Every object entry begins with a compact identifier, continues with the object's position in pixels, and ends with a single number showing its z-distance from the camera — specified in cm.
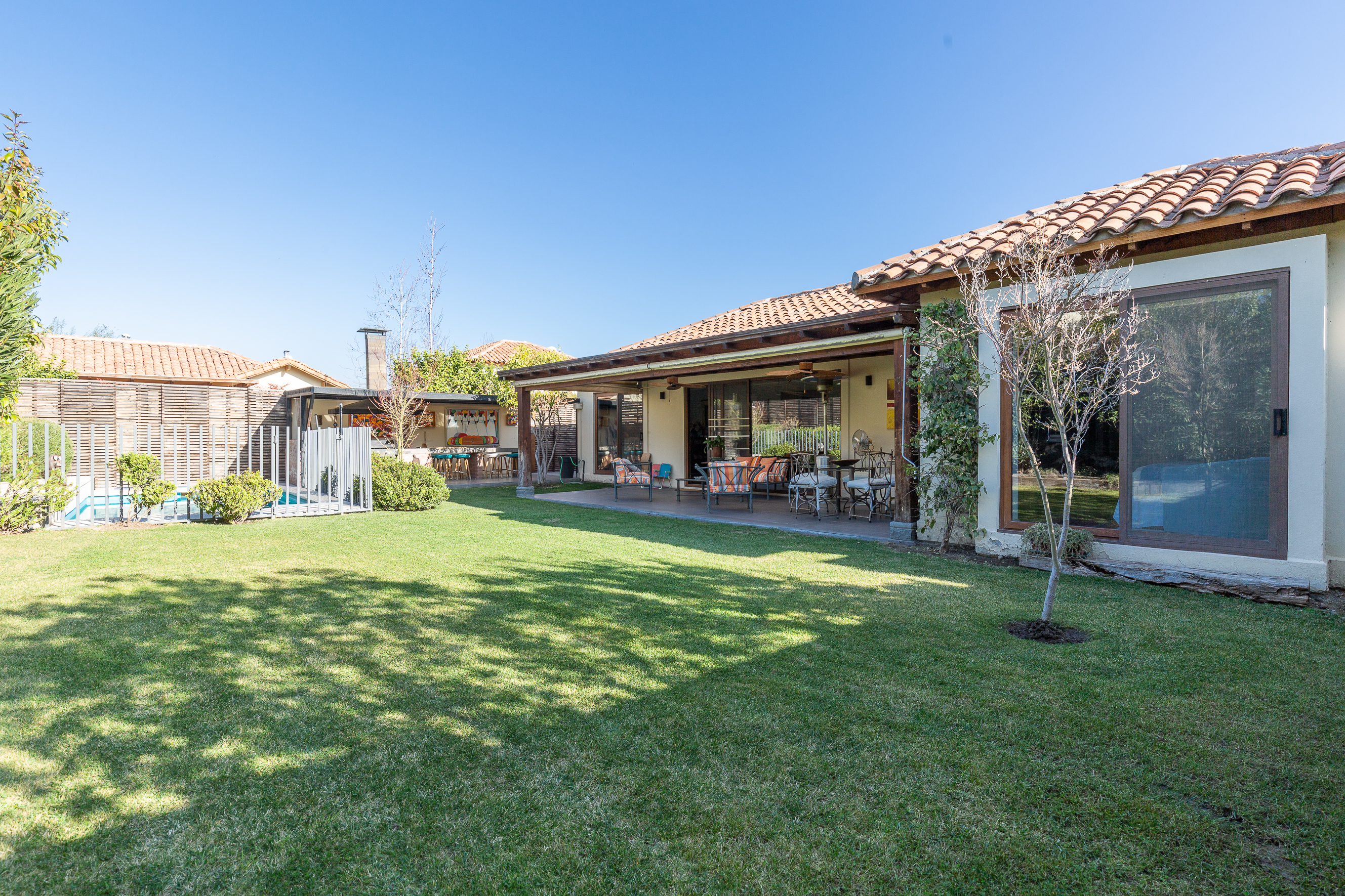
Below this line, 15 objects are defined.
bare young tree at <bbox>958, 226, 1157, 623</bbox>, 407
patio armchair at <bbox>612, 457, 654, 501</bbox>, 1248
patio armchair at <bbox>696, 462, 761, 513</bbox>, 1049
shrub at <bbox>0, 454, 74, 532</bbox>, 809
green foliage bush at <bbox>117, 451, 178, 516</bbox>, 922
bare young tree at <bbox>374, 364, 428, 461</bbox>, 1519
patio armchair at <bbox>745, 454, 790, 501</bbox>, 1093
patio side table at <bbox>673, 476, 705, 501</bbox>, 1463
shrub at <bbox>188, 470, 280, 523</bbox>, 926
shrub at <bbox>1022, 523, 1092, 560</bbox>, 580
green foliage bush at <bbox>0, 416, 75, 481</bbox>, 831
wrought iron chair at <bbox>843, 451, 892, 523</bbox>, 935
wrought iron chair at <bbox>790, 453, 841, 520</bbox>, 974
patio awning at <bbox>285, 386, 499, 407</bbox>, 1580
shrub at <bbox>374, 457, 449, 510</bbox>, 1124
